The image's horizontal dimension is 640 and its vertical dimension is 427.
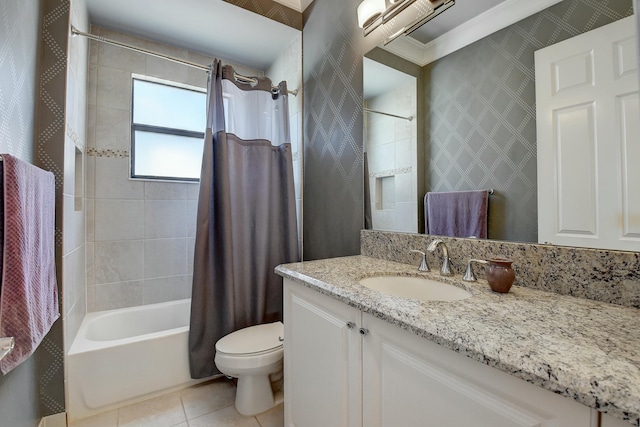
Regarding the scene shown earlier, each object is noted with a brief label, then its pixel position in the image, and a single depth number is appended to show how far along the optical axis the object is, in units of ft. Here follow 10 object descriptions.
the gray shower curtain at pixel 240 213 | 6.05
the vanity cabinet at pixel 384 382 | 1.78
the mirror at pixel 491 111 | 3.21
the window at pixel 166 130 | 7.73
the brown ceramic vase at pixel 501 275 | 2.96
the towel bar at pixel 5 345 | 2.28
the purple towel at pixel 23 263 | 2.92
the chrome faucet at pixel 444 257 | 3.79
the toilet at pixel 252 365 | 5.07
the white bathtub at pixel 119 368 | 5.04
